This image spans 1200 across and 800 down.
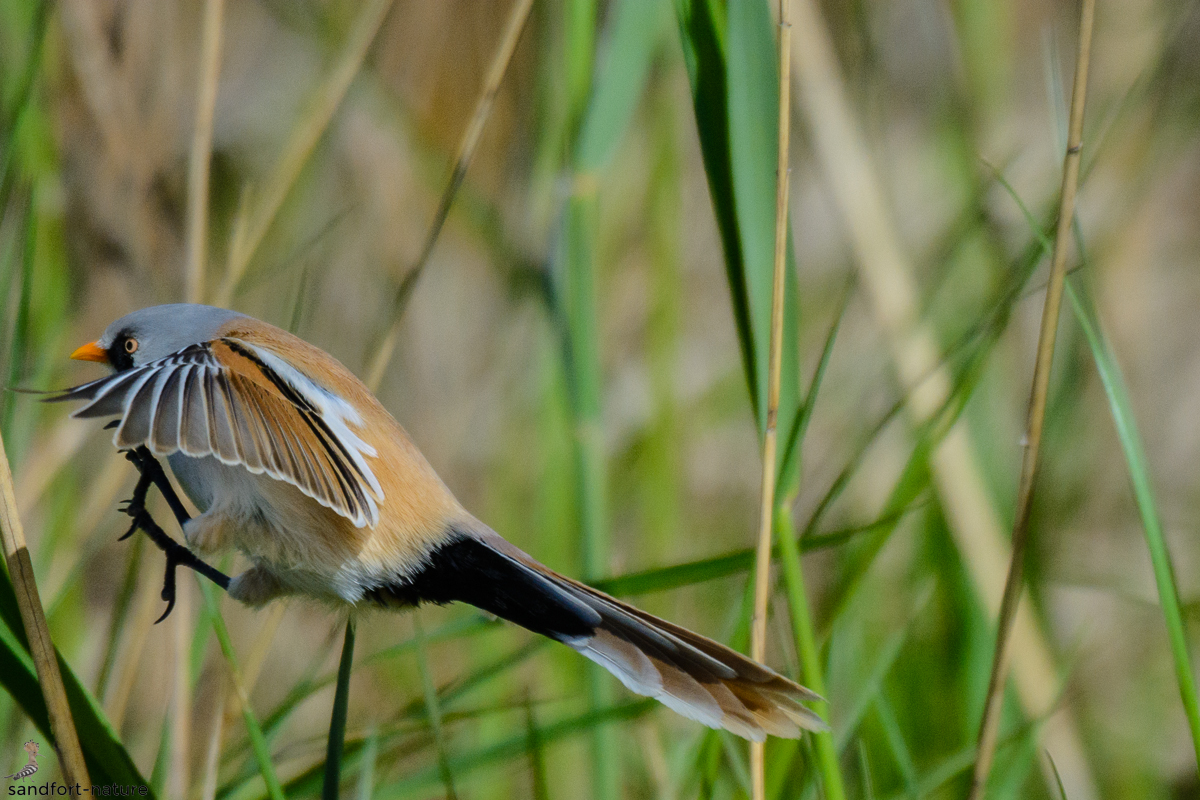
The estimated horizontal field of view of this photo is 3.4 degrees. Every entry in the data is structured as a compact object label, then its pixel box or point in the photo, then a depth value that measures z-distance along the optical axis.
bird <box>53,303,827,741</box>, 3.64
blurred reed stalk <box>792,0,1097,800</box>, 3.79
